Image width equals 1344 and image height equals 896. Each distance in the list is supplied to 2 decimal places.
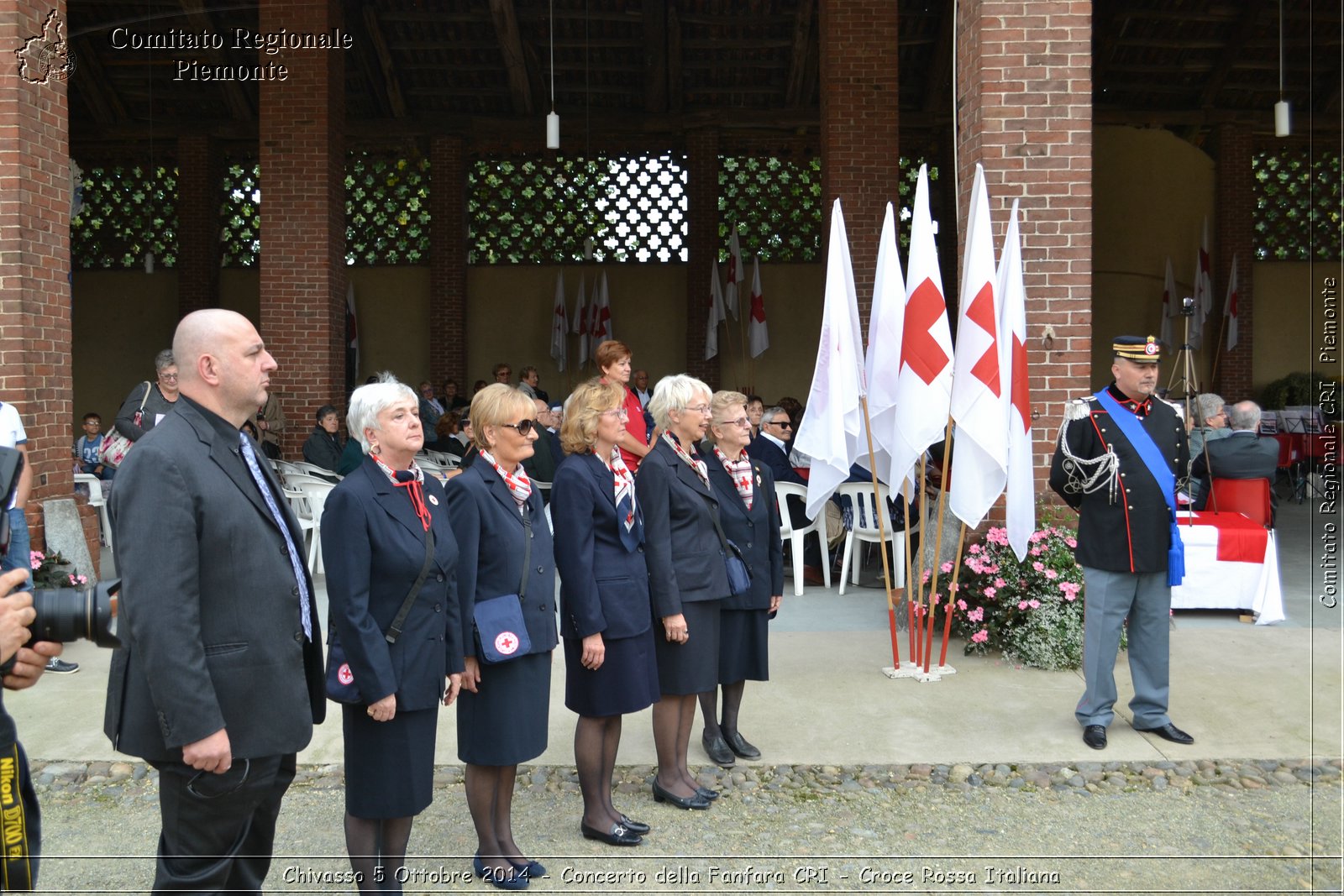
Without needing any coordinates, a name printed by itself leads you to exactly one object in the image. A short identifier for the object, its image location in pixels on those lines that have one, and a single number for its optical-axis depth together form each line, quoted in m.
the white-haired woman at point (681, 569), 3.88
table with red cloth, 6.64
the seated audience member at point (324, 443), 10.08
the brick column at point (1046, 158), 6.24
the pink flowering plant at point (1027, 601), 5.70
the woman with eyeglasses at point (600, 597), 3.57
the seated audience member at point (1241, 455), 7.33
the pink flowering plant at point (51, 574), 6.03
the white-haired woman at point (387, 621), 2.88
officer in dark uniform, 4.60
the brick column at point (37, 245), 6.36
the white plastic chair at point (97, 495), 8.05
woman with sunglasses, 3.26
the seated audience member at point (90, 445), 11.66
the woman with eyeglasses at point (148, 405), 6.82
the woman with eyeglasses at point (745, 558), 4.36
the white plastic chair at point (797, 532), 7.60
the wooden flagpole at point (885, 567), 5.51
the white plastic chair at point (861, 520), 7.67
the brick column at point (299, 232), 11.23
